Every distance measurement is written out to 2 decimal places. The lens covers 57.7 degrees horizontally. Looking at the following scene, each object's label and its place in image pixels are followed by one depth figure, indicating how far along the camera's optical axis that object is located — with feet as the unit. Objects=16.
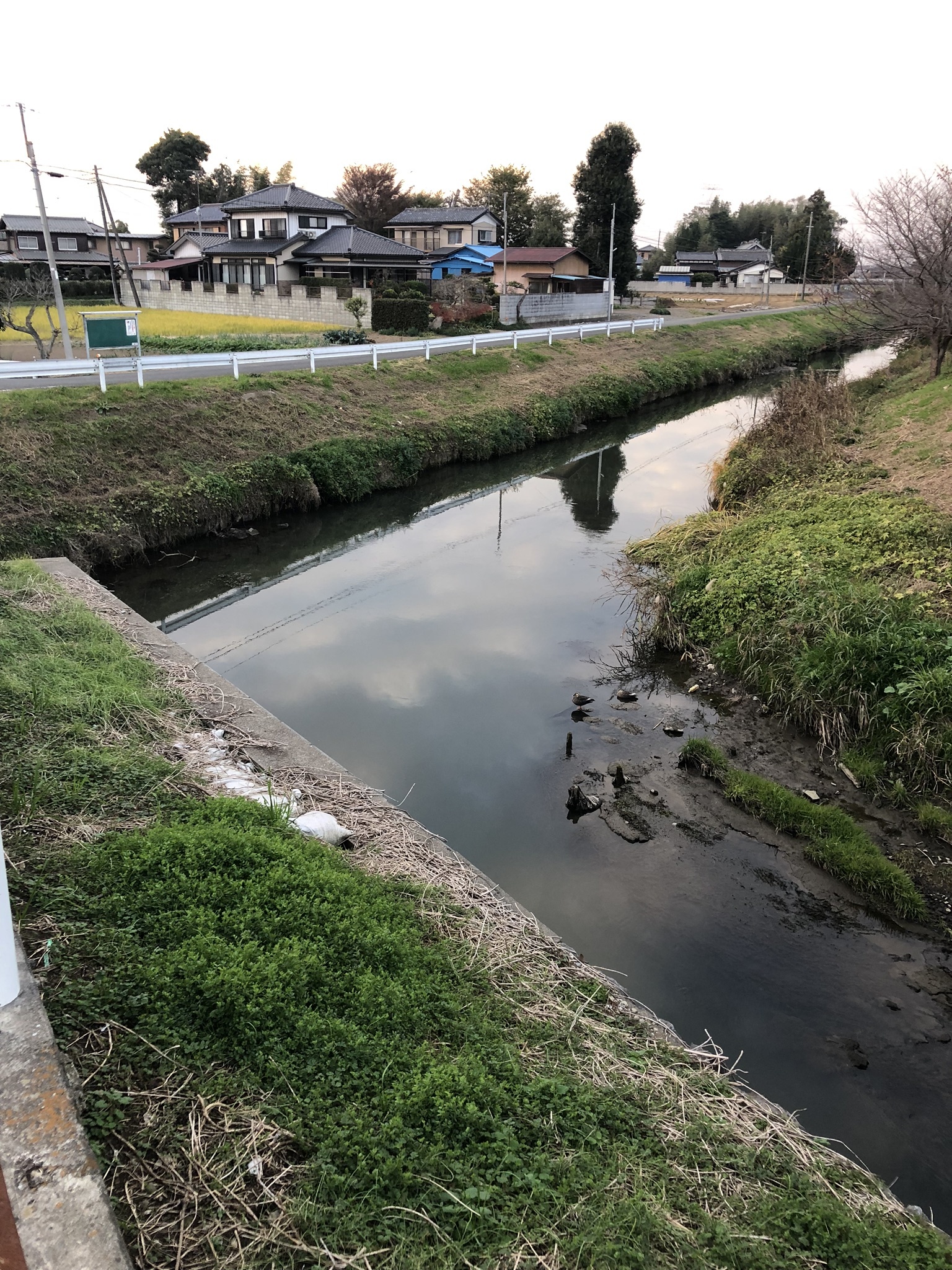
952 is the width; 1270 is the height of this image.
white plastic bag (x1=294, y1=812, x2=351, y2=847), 17.28
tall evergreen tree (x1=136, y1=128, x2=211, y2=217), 232.53
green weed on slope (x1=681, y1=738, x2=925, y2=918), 20.72
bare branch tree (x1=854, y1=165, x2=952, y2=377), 68.49
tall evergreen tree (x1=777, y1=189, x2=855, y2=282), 225.35
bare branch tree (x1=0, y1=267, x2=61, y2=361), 87.25
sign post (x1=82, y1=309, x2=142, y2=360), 72.28
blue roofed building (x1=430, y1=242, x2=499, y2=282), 164.25
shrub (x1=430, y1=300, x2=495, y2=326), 126.62
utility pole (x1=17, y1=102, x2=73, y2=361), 78.00
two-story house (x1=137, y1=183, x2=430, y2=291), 149.18
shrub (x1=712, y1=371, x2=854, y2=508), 48.78
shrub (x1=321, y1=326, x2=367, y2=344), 102.27
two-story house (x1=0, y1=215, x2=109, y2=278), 191.72
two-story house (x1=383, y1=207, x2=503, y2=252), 193.88
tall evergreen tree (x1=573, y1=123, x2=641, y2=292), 177.27
